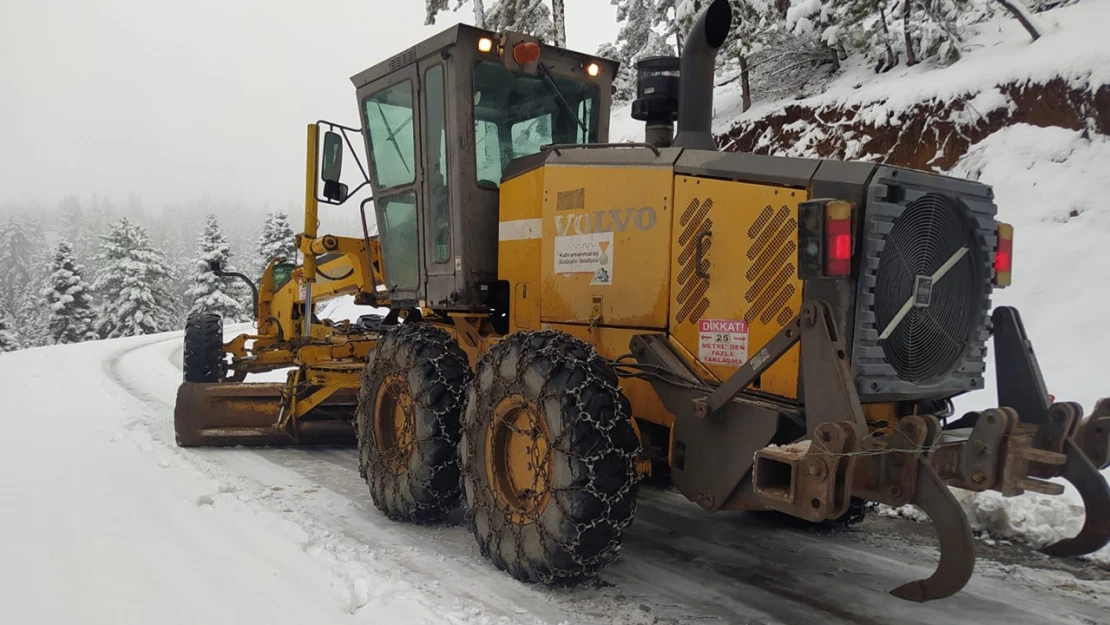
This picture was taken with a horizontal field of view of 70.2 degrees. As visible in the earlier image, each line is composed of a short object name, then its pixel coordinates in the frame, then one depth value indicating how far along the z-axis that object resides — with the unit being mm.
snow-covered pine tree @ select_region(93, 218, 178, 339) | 41000
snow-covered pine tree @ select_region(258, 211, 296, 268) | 43000
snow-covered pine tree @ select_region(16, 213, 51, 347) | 43172
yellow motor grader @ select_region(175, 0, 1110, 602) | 3105
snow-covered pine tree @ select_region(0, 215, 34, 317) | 70375
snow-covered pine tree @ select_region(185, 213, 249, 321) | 41500
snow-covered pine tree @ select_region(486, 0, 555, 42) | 19688
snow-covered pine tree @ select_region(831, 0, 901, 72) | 13508
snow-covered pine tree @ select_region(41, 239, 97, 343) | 39562
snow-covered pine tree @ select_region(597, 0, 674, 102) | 23109
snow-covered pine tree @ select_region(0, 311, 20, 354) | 40812
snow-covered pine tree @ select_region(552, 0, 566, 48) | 18766
